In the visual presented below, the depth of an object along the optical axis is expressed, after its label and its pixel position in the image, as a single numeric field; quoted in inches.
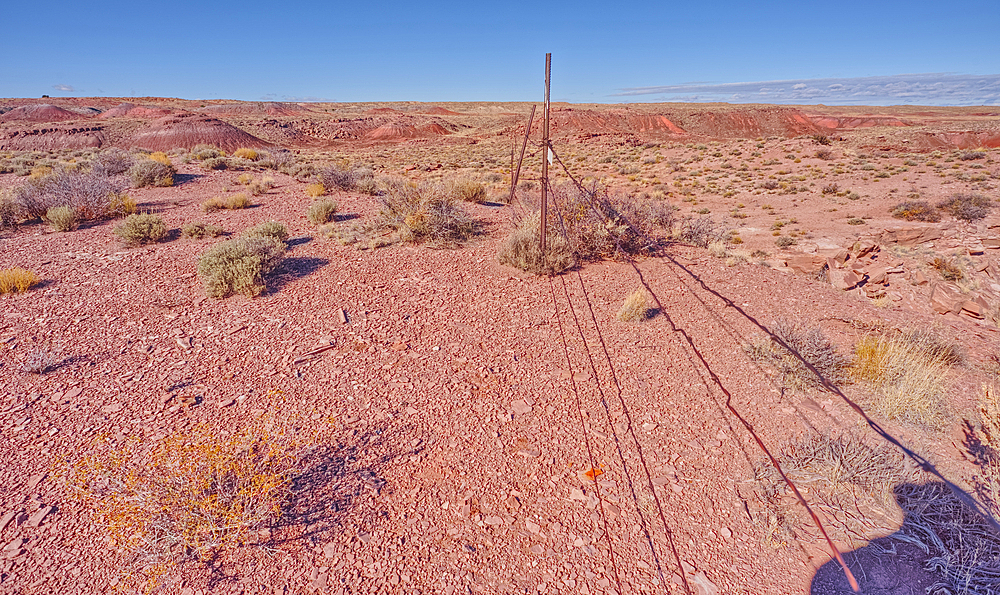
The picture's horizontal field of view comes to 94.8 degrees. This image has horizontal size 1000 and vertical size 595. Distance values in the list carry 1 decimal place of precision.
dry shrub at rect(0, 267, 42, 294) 220.1
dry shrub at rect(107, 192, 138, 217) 358.0
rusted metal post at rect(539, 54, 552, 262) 204.4
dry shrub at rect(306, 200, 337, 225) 346.9
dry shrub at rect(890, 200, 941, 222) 527.3
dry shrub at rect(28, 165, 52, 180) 516.7
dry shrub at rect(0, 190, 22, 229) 332.8
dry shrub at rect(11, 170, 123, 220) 344.2
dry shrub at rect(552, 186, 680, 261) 284.8
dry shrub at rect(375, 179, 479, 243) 308.2
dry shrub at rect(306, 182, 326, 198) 448.1
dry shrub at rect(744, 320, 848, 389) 168.9
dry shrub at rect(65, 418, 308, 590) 97.5
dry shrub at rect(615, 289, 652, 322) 209.6
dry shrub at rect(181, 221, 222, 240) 312.5
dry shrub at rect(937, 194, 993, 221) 497.4
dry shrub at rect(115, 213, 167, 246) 294.4
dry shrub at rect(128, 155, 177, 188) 482.3
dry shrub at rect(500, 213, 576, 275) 258.2
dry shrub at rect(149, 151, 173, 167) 614.9
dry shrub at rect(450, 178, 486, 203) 434.5
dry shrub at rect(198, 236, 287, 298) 221.9
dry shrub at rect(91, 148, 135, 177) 521.3
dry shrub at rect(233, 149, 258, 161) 814.2
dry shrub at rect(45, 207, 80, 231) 320.8
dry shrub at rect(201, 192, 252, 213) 390.9
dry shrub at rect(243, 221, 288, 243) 298.4
